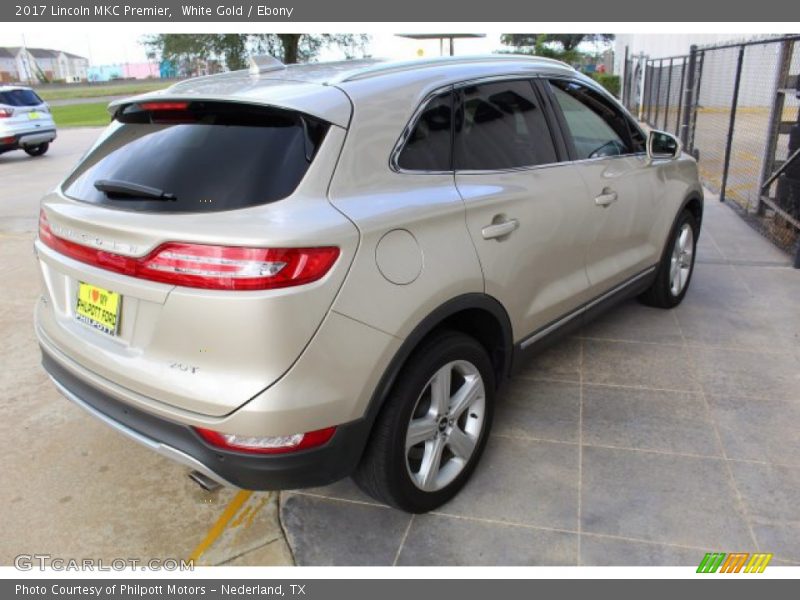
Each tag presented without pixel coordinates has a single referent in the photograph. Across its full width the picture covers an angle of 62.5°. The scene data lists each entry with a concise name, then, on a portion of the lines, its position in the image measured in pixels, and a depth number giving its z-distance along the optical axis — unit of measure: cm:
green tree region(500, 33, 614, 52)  4622
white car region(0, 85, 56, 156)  1528
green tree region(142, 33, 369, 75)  1952
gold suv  206
